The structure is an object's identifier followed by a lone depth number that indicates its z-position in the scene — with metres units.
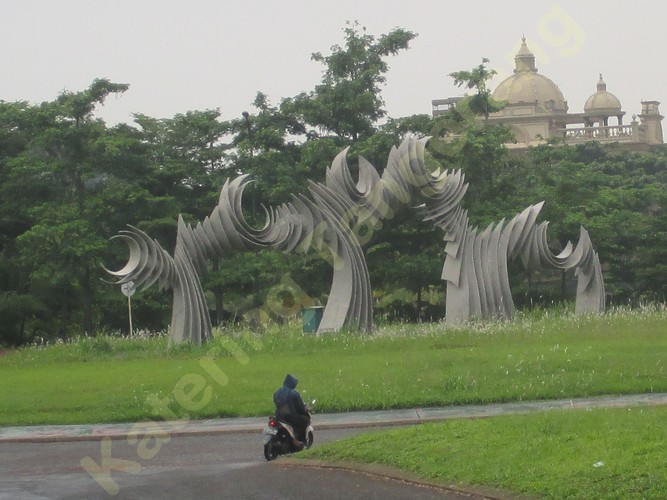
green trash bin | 30.79
